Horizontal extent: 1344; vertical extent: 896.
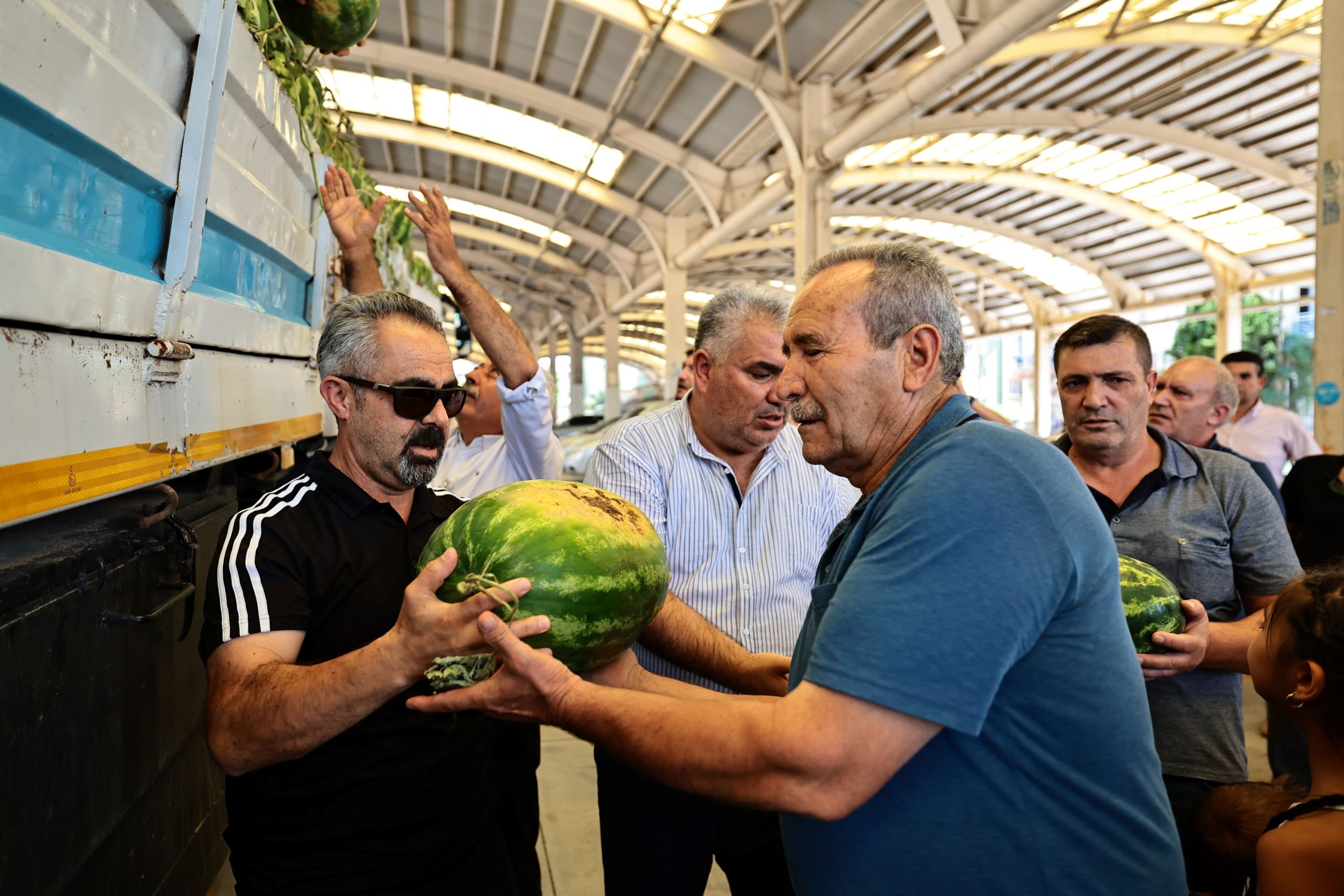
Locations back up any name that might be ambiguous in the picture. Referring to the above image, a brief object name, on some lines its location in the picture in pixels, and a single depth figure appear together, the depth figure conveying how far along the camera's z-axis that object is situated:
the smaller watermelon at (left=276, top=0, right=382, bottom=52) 3.20
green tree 23.75
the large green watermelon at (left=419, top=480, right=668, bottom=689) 1.65
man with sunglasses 1.58
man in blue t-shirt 1.29
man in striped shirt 2.45
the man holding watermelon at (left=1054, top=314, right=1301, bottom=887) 2.54
